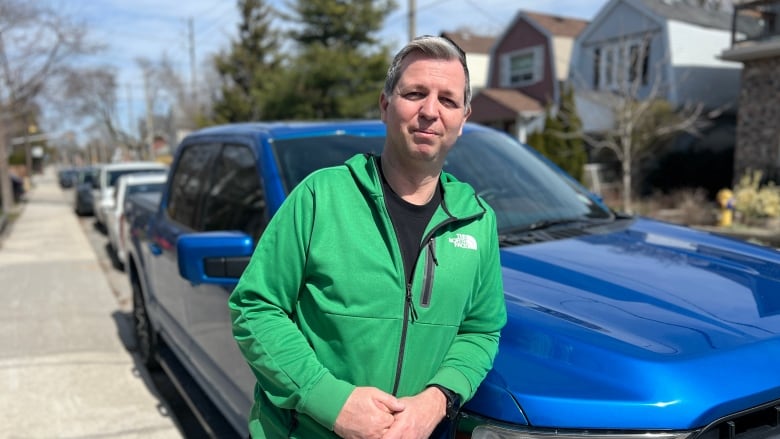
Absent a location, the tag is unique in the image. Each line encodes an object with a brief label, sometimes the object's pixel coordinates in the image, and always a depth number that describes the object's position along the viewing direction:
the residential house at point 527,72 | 25.12
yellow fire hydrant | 11.72
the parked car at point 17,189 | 28.53
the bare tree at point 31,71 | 18.03
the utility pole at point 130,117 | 56.94
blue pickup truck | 1.48
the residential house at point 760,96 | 15.16
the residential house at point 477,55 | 33.06
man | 1.50
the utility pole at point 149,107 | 46.16
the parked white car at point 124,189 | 10.73
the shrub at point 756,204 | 10.69
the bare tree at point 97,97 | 20.72
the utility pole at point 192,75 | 41.47
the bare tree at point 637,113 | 16.25
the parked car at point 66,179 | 45.44
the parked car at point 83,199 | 20.72
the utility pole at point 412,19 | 15.81
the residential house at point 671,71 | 19.78
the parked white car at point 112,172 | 14.16
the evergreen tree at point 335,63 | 27.67
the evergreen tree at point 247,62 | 37.41
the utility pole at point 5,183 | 22.57
